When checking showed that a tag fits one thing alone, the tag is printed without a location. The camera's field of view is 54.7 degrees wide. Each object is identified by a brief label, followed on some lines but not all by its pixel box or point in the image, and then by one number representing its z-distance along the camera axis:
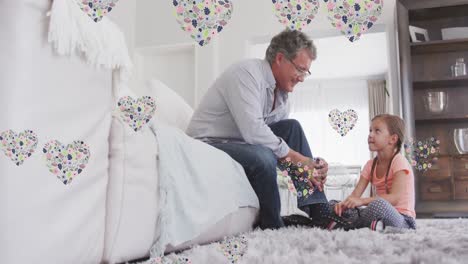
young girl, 1.38
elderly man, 1.42
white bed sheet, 0.94
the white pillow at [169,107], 1.66
